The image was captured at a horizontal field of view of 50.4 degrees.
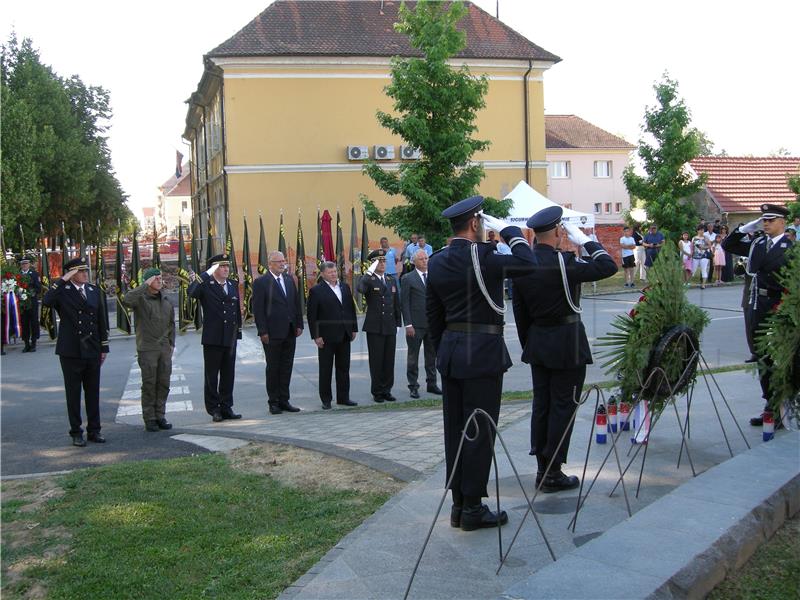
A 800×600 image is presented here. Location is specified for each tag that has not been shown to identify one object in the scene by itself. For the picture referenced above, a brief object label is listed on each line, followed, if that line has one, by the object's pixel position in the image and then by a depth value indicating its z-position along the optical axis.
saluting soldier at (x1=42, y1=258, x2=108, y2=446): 9.32
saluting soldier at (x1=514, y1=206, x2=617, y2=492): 6.18
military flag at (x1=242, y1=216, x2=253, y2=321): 22.59
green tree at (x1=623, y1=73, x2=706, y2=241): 30.41
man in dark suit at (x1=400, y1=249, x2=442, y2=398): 11.41
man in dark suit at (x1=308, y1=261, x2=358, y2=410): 11.14
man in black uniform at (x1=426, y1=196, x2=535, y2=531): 5.41
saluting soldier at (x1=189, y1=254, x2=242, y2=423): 10.50
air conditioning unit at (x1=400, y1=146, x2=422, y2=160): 30.20
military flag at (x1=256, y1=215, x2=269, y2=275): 22.65
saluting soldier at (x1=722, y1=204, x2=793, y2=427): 8.41
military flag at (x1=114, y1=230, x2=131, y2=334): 20.58
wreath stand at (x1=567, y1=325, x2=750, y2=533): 6.65
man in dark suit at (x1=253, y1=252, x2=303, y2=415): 11.01
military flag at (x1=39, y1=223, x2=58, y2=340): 20.86
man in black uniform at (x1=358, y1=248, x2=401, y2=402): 11.52
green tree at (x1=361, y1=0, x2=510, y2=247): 23.95
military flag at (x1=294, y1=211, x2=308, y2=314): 23.59
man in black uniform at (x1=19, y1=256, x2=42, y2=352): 18.88
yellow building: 30.84
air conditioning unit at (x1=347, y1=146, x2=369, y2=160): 31.67
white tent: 25.19
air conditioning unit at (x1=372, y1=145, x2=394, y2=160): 31.75
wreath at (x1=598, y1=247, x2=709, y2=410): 6.70
